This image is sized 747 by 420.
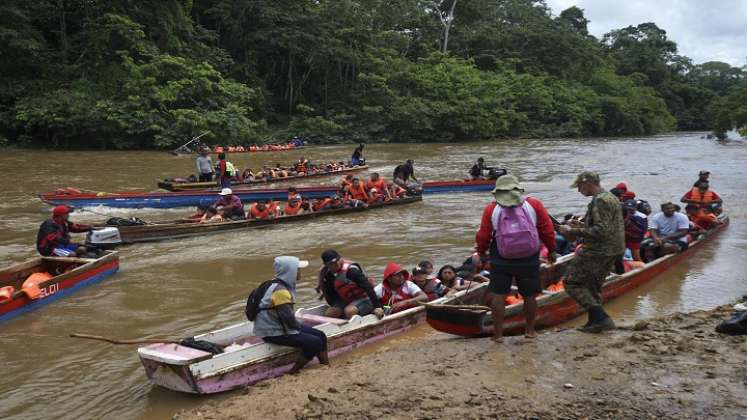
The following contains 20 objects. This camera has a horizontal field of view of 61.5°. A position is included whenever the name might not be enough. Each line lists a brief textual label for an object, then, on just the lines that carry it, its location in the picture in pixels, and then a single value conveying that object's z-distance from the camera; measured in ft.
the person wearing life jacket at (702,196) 42.04
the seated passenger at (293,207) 47.27
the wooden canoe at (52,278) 25.82
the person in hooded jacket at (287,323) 17.57
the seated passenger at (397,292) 23.07
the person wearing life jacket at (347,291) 21.61
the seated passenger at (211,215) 43.51
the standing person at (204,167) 60.08
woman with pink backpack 17.81
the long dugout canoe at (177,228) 40.45
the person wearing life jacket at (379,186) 54.90
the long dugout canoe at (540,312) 20.29
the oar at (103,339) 16.52
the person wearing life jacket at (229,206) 44.55
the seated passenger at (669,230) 31.45
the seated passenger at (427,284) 24.34
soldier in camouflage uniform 18.81
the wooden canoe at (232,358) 17.19
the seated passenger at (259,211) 45.29
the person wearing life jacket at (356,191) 53.06
